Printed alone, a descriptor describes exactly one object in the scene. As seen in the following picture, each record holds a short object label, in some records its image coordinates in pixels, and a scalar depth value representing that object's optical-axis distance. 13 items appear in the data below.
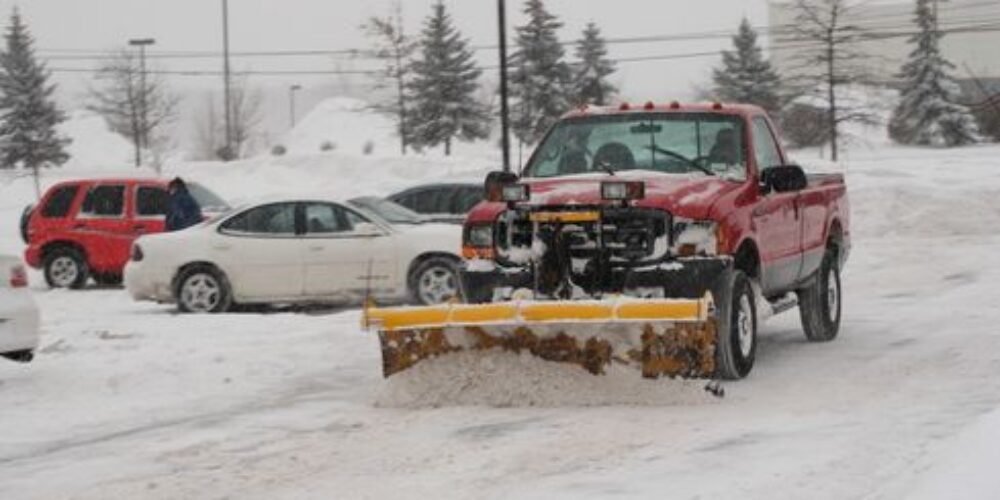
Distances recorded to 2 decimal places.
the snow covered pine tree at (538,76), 60.41
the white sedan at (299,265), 15.55
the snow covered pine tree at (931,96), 70.94
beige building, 104.44
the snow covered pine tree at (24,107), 58.84
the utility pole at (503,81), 32.41
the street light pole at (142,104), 65.31
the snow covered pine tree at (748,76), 72.69
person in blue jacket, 18.16
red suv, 19.83
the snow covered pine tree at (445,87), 66.12
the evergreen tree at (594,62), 69.25
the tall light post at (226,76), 64.12
